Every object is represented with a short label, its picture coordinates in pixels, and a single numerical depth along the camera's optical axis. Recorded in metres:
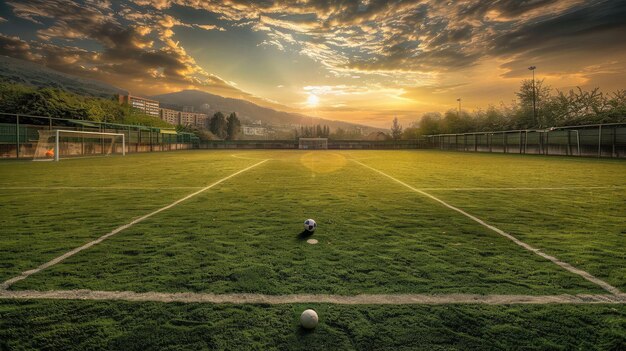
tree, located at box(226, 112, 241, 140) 171.25
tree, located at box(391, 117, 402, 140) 120.72
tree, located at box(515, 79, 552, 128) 53.90
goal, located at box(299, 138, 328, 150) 72.50
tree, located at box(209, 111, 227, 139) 170.38
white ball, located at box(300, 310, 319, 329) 2.68
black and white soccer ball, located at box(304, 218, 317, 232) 5.59
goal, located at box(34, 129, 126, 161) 28.28
